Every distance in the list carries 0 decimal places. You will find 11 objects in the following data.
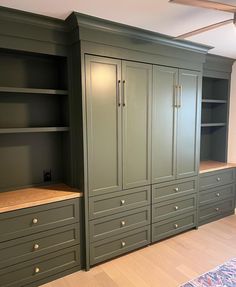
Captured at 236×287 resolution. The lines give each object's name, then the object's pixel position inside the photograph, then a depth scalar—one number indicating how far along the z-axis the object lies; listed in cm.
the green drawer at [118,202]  231
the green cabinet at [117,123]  222
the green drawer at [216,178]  325
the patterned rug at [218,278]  213
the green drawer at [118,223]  234
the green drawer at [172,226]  281
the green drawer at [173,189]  276
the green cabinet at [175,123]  267
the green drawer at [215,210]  331
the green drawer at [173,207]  279
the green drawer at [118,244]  236
